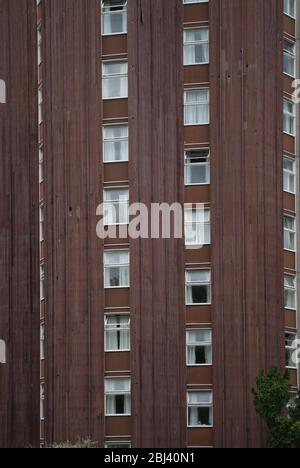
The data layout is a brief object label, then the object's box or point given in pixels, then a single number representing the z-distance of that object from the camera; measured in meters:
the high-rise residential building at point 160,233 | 60.91
